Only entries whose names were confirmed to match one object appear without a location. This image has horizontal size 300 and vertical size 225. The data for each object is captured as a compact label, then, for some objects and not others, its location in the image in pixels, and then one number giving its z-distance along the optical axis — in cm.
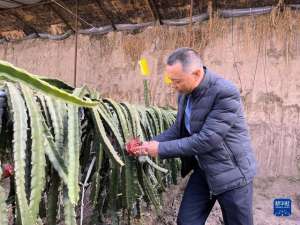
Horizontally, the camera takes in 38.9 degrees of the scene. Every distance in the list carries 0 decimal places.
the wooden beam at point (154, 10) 675
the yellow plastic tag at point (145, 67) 631
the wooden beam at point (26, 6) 695
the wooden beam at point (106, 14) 698
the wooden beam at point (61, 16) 726
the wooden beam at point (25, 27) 795
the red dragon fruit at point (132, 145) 258
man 257
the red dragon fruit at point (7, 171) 198
